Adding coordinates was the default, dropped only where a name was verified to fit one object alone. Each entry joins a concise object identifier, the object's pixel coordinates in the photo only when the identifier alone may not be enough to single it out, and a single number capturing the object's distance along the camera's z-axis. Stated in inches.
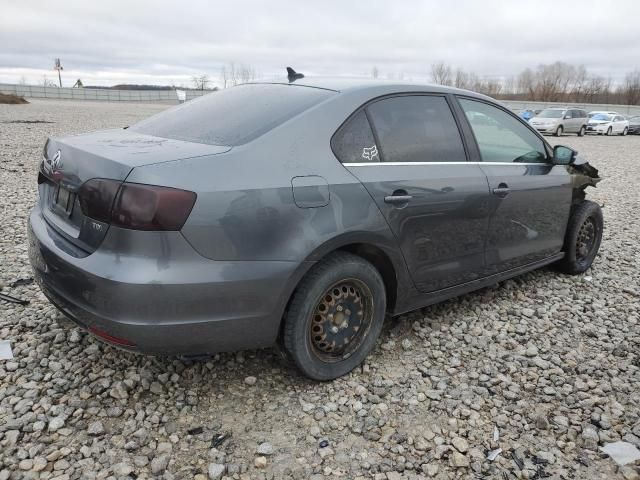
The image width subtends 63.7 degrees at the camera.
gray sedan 87.0
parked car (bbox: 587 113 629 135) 1179.3
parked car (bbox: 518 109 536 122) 1085.8
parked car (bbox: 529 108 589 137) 994.7
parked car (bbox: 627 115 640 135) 1323.8
